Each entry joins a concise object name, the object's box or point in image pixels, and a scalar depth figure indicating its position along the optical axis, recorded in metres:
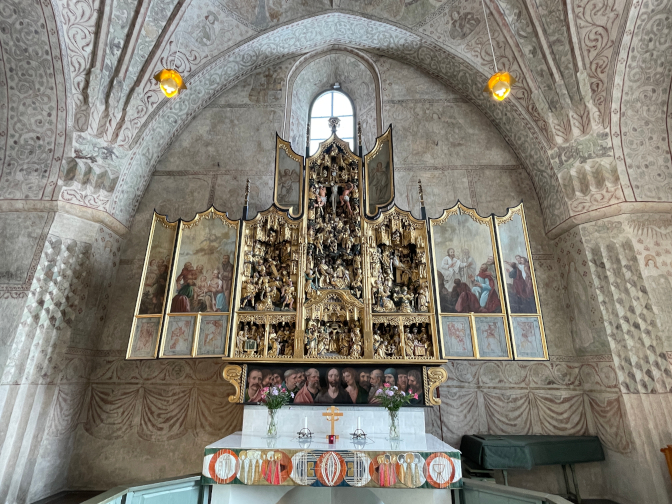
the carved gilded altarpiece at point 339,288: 6.55
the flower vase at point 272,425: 6.10
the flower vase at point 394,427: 5.96
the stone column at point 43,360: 6.53
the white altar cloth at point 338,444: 5.19
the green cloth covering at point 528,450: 6.50
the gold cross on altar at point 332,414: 5.91
